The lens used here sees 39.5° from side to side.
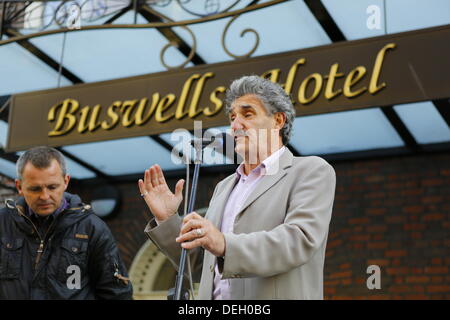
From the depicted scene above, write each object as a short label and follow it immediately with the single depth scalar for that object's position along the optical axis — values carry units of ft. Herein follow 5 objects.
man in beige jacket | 5.74
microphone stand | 5.92
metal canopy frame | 17.07
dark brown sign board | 15.08
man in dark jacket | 8.61
